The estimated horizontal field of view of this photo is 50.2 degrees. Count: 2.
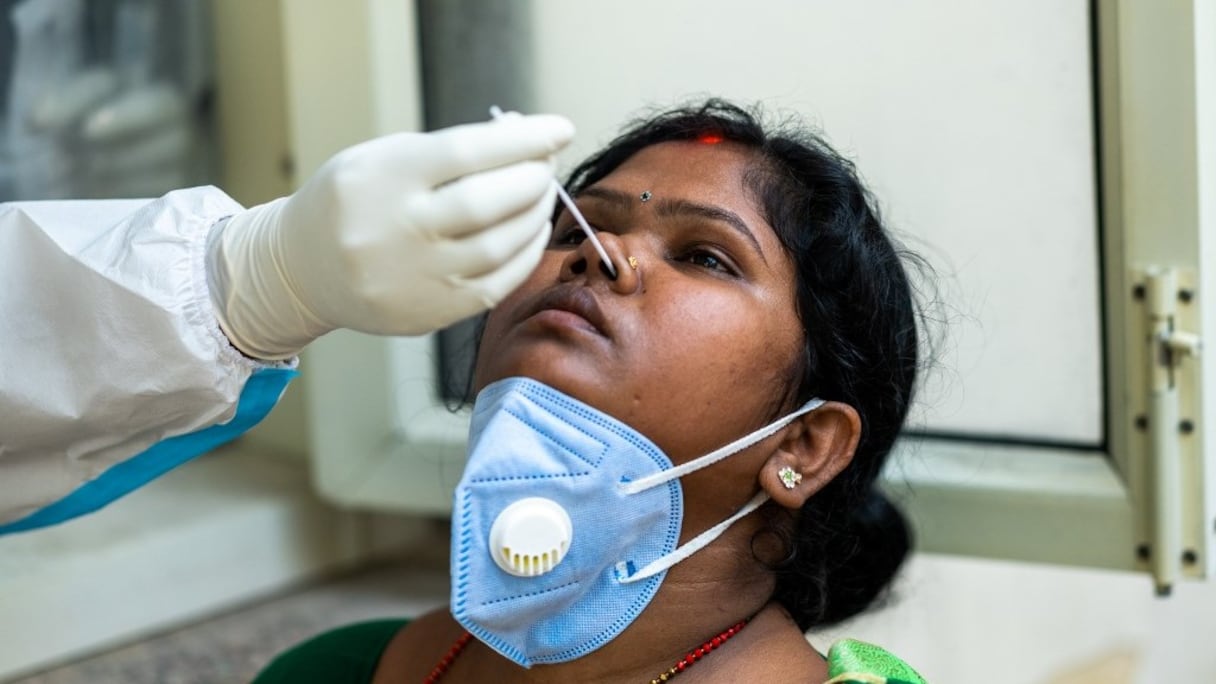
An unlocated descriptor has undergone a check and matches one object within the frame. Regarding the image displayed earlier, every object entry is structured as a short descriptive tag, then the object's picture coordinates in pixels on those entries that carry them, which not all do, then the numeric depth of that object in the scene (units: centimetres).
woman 117
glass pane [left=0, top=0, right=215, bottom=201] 202
